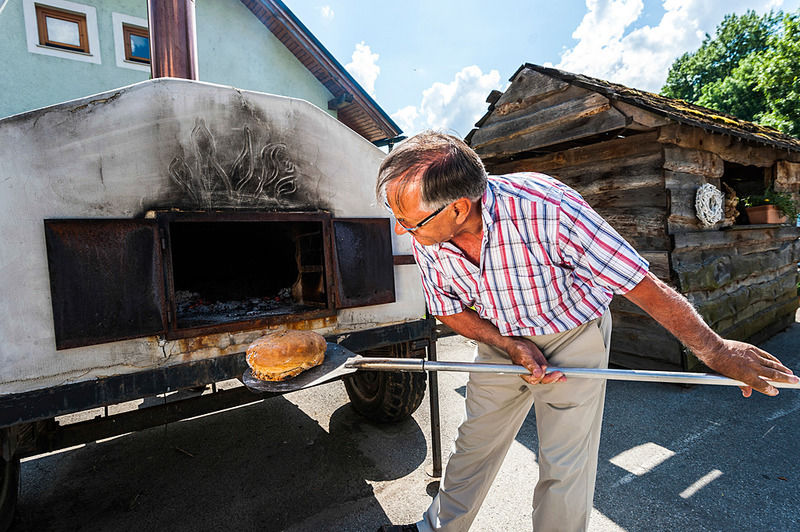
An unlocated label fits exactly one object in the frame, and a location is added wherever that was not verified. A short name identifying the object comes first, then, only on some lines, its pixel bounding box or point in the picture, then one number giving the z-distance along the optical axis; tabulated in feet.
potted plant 16.69
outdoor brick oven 5.54
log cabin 13.04
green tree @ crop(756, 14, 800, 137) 35.42
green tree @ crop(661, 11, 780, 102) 73.31
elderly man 4.52
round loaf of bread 5.20
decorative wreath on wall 13.53
